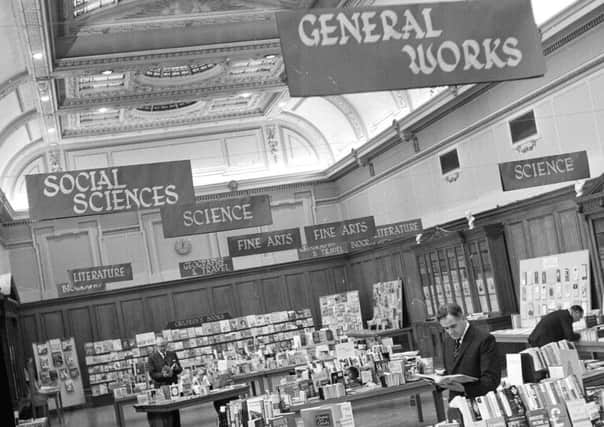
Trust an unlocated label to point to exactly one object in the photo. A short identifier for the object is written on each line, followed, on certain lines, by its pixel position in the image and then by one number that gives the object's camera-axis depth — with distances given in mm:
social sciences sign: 10273
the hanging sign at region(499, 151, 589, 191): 11938
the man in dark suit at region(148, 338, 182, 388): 13398
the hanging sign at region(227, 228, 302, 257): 16531
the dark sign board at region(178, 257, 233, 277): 18516
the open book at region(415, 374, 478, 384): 6180
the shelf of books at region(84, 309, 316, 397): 21531
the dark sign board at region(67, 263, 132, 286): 17500
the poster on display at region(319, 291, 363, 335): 22453
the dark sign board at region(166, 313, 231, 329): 21891
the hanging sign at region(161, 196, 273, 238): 13758
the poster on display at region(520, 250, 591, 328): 12609
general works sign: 5672
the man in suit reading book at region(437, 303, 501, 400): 6188
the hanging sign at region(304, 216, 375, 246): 17312
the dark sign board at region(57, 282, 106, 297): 17641
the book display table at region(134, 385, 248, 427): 11180
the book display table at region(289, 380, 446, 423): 8938
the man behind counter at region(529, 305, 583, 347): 10328
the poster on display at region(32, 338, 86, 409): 20891
